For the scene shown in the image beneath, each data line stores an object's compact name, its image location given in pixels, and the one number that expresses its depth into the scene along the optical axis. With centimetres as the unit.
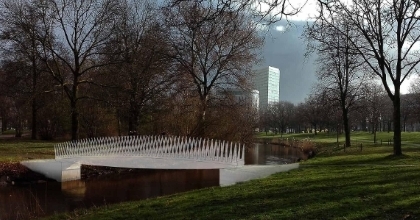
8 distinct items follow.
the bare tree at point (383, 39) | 1988
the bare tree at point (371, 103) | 3732
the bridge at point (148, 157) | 1530
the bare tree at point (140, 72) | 2891
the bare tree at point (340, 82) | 3444
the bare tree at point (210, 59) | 2875
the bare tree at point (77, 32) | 2895
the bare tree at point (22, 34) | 2808
